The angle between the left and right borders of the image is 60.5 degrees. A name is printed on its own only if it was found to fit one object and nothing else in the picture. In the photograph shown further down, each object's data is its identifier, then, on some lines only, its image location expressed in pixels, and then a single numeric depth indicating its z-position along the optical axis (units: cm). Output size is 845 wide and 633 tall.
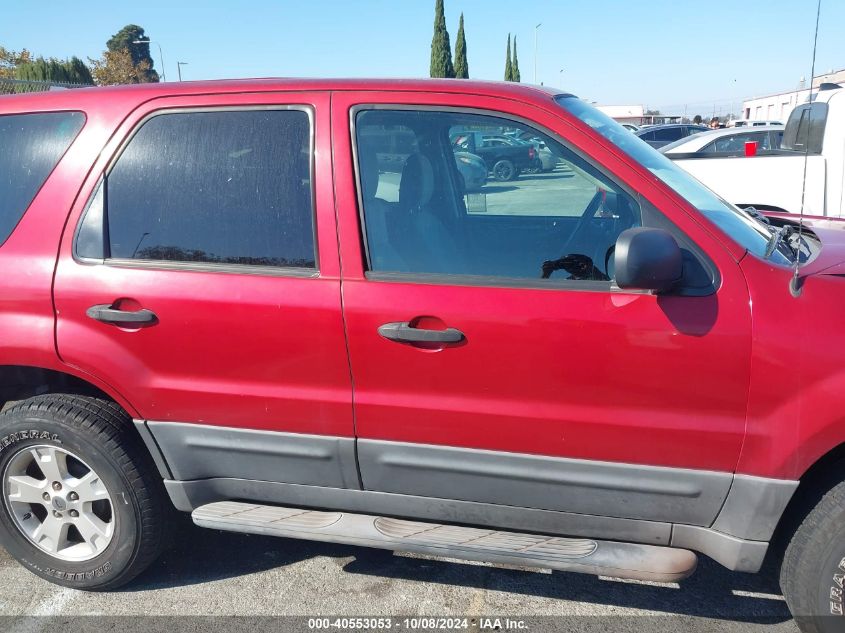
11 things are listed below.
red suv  231
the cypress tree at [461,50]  4975
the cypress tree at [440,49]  4531
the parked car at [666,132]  2133
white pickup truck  575
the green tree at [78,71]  3112
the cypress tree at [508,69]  5958
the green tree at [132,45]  6297
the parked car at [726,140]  934
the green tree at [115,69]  4541
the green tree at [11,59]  3881
